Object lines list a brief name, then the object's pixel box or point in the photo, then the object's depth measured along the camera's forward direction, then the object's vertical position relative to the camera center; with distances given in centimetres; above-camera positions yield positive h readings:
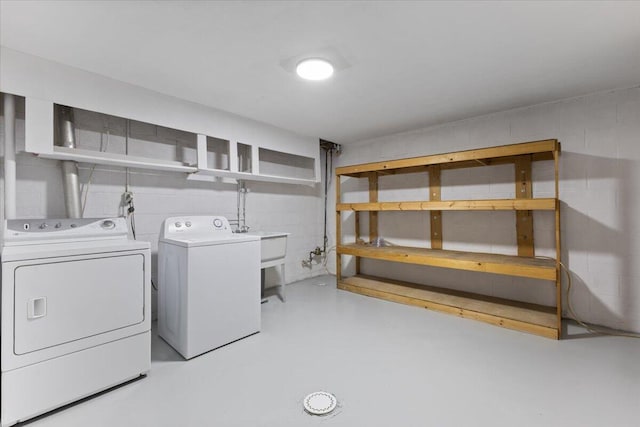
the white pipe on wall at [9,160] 193 +40
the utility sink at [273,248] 310 -36
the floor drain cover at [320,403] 154 -104
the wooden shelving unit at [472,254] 245 -42
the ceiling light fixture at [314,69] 200 +106
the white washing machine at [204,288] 215 -58
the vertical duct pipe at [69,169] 219 +37
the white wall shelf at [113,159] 208 +46
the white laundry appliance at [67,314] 149 -56
